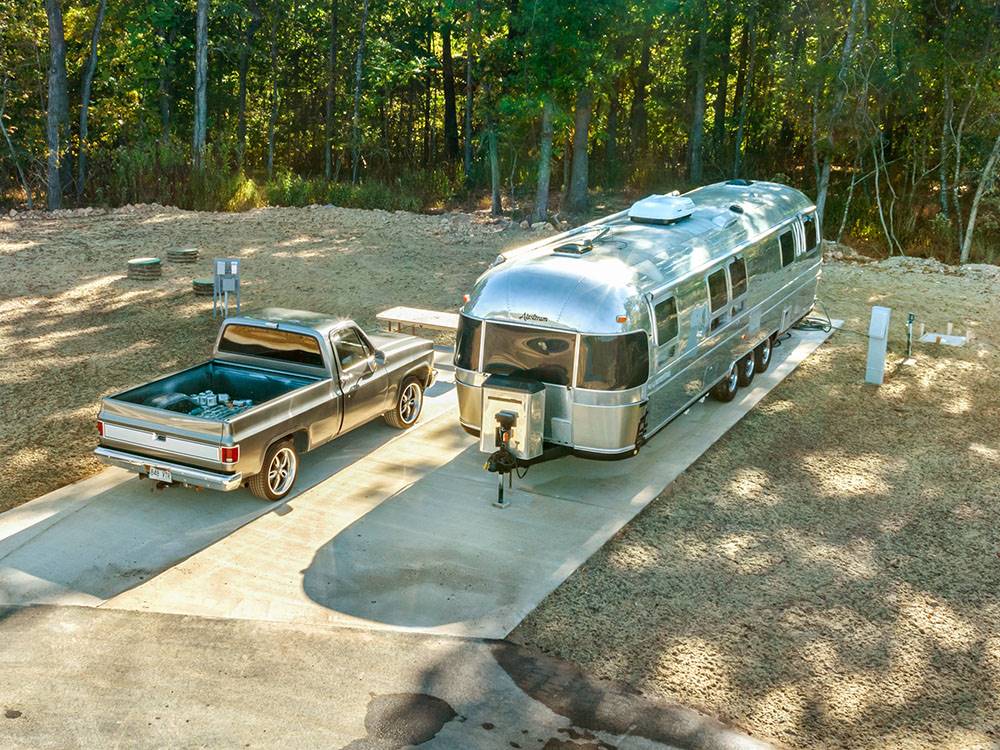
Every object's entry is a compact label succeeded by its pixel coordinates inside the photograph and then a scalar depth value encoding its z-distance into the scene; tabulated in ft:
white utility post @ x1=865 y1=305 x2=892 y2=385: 49.70
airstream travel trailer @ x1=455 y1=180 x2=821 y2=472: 36.17
